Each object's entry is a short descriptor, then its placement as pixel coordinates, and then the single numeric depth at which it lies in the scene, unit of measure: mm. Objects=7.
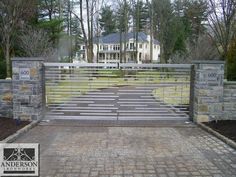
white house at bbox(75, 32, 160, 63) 56844
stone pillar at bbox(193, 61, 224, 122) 7918
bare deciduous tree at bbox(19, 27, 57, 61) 18467
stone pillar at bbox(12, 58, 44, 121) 7844
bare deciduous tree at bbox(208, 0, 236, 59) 12727
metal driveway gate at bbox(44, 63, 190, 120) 8477
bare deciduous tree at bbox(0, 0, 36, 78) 14814
